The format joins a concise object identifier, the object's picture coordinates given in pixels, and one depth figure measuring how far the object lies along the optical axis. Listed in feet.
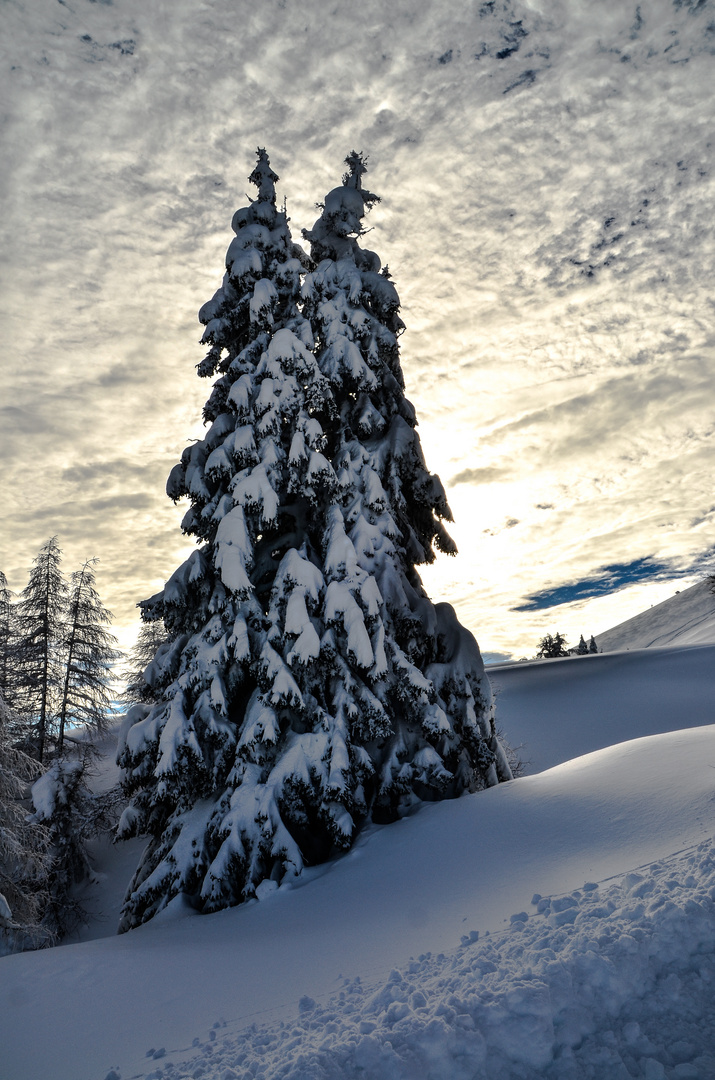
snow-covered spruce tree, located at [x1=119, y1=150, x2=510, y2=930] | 30.17
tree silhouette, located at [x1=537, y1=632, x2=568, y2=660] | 195.38
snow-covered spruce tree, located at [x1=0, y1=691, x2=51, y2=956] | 38.50
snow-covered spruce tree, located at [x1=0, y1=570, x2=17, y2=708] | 71.61
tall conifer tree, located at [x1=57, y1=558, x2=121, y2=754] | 73.00
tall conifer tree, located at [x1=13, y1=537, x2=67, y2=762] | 71.20
